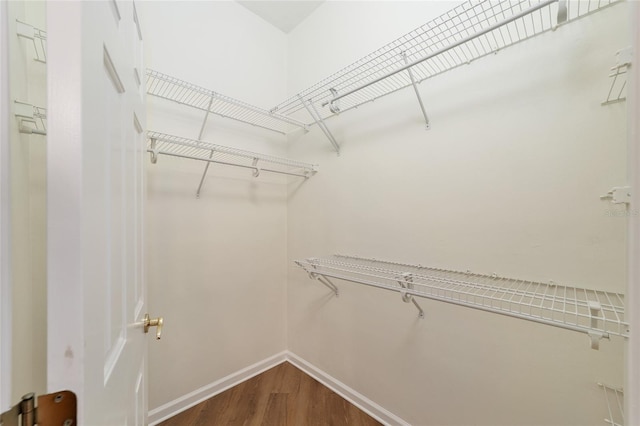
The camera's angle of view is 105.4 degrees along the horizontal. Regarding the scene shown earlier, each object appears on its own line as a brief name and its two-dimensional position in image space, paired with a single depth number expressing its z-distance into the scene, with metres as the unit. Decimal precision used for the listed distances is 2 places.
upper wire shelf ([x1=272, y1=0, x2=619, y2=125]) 0.88
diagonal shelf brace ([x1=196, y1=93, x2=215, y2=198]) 1.44
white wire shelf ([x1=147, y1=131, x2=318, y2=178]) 1.26
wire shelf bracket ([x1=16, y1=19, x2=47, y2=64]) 0.44
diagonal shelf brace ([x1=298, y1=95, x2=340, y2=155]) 1.54
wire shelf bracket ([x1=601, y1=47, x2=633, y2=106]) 0.78
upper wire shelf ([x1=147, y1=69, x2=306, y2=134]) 1.36
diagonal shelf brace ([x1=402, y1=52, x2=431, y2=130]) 1.11
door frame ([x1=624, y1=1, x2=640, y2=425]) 0.46
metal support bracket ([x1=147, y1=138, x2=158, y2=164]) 1.16
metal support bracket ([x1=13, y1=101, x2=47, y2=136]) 0.42
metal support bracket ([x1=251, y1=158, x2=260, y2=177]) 1.53
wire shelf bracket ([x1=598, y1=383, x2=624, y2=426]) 0.81
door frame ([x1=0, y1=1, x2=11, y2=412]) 0.35
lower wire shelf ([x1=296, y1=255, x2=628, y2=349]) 0.67
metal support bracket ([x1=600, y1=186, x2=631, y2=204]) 0.57
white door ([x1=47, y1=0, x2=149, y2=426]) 0.30
